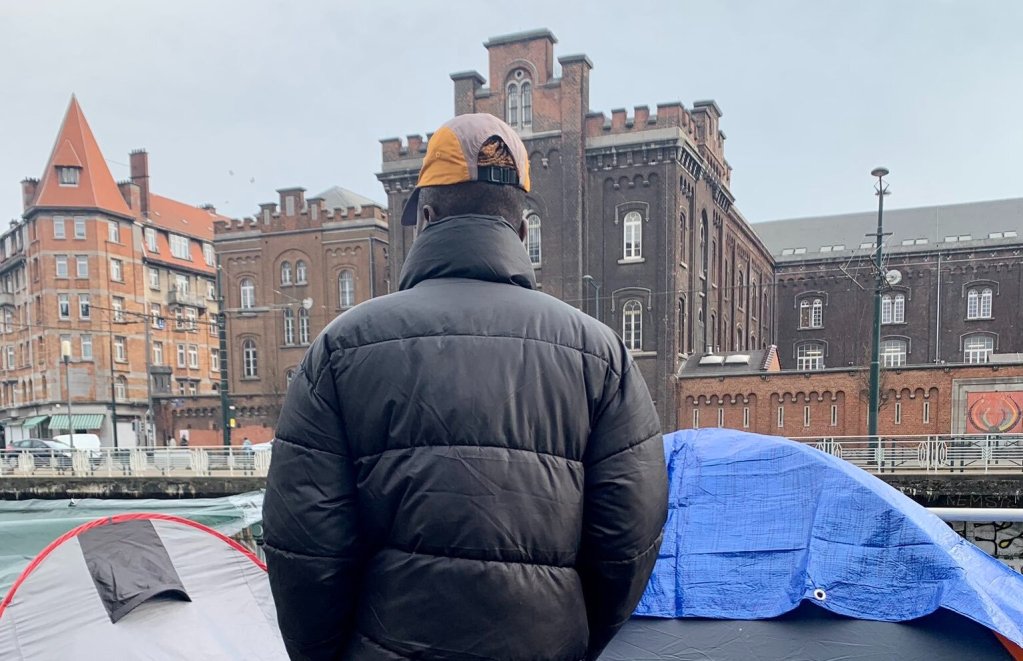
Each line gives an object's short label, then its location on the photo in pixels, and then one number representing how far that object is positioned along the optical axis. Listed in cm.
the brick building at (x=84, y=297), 3750
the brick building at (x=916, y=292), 4009
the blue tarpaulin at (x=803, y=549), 320
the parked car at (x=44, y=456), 2069
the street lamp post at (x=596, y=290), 2479
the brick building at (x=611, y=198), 2648
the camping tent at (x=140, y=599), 377
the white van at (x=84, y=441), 2694
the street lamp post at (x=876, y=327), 1533
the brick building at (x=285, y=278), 3356
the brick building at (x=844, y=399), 2236
